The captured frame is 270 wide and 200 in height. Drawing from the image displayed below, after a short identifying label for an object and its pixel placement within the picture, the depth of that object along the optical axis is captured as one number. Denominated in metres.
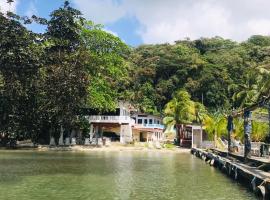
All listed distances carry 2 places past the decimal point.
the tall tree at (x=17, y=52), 13.36
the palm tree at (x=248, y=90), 29.32
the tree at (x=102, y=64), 32.81
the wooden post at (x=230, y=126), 20.94
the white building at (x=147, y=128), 40.54
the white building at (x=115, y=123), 34.91
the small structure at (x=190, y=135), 33.80
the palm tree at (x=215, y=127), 30.58
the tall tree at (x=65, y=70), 27.39
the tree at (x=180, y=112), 36.00
